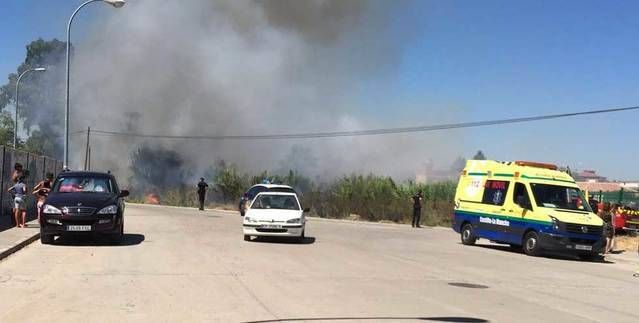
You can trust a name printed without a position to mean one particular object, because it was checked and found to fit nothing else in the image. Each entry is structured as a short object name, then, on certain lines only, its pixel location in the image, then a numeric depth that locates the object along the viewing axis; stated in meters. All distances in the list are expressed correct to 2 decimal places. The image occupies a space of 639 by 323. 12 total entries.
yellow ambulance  17.77
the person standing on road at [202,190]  36.41
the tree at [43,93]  60.31
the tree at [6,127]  64.06
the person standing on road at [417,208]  30.75
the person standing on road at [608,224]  20.48
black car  14.12
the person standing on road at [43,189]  16.30
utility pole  51.35
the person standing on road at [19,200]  16.56
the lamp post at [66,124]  25.55
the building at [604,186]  68.85
